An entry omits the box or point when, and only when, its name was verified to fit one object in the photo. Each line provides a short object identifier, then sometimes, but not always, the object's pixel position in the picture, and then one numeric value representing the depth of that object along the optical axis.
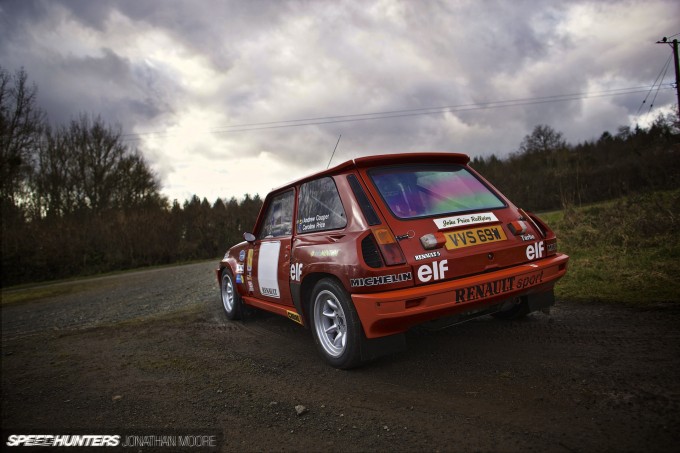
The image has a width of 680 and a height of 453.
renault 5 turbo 2.77
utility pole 15.31
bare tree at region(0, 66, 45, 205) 22.00
